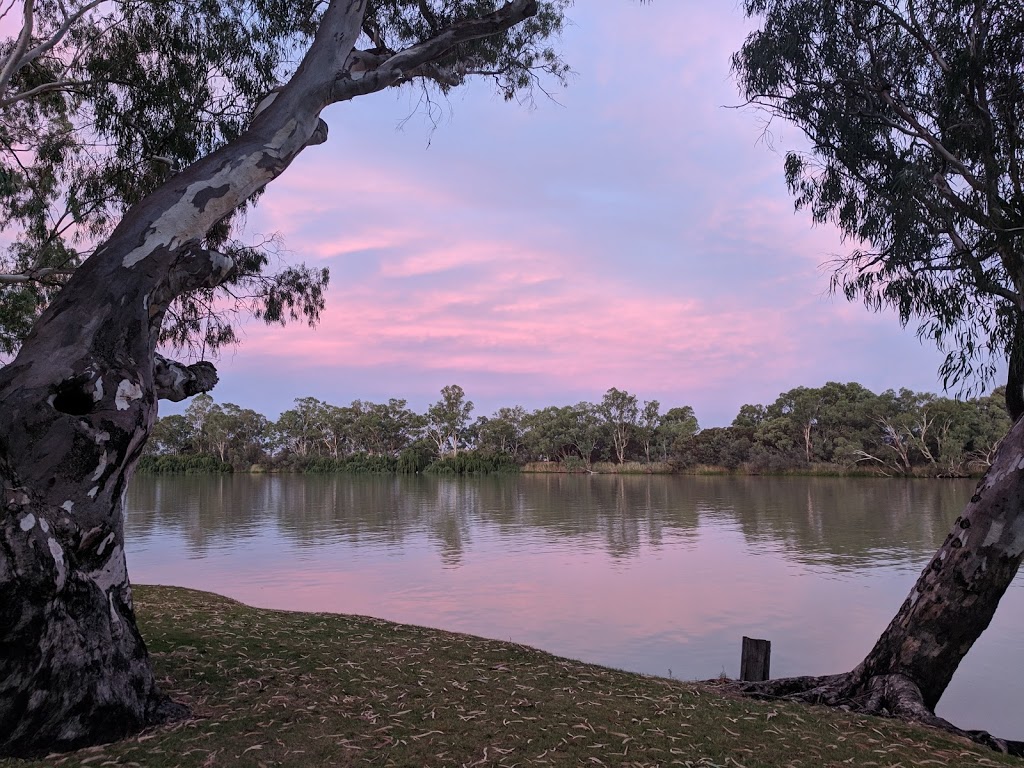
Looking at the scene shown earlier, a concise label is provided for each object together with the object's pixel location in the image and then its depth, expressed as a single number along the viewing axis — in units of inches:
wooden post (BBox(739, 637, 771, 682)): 206.1
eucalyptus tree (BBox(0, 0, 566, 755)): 110.7
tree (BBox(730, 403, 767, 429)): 1899.6
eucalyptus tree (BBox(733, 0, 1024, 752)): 175.9
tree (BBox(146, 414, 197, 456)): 2477.9
